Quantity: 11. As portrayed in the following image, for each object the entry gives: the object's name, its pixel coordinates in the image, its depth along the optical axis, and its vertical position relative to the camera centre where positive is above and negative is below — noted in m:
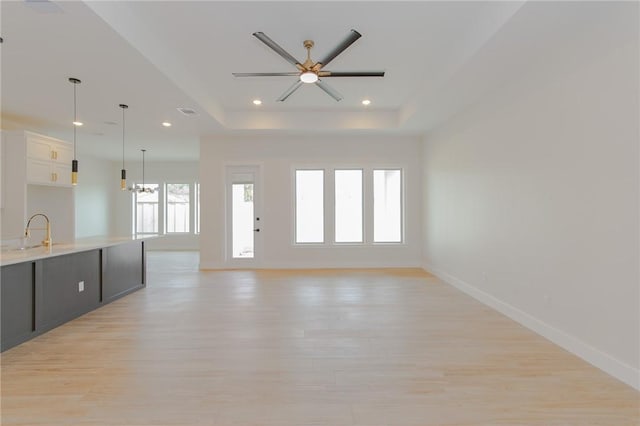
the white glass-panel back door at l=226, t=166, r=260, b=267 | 6.73 +0.02
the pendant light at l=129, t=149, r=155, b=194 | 8.38 +0.81
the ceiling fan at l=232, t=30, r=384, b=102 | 2.80 +1.63
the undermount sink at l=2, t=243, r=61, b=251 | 3.67 -0.38
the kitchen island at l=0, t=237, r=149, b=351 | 2.86 -0.76
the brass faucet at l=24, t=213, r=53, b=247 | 3.73 -0.29
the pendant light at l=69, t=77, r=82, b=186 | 3.80 +0.69
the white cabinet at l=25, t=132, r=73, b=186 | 4.88 +1.00
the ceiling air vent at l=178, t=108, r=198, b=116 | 4.96 +1.79
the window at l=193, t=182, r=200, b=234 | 10.35 +0.38
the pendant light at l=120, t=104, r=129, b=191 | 4.79 +0.76
